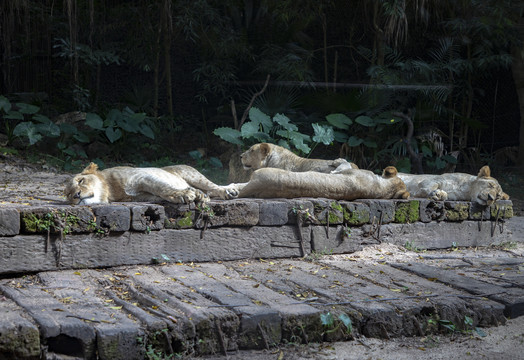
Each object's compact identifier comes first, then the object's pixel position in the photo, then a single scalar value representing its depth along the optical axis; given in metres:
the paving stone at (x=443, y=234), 5.69
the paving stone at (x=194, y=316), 3.25
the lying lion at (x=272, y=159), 6.28
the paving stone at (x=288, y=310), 3.46
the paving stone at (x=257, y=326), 3.37
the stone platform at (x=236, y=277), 3.20
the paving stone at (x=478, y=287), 4.09
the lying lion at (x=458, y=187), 5.97
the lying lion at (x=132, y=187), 4.52
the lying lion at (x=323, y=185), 5.24
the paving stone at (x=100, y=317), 3.00
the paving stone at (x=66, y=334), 2.98
